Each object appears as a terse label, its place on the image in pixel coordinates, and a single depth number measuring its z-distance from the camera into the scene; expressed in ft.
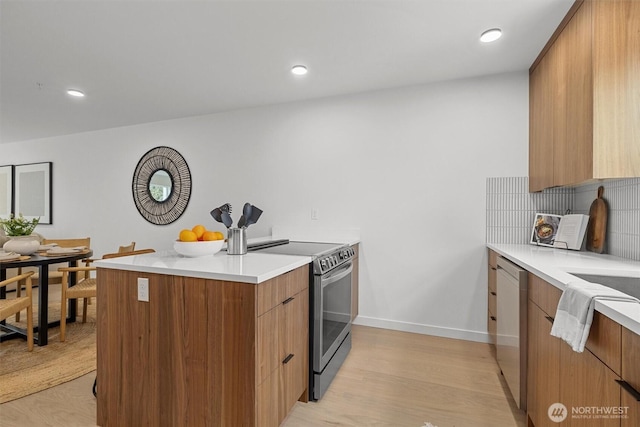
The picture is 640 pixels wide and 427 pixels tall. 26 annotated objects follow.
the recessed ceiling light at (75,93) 9.91
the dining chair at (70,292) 8.32
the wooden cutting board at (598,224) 6.49
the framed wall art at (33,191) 15.89
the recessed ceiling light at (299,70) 8.19
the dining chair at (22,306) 6.88
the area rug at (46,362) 6.30
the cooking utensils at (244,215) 6.02
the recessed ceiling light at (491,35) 6.50
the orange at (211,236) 5.59
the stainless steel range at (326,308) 5.86
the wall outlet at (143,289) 4.64
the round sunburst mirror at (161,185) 12.71
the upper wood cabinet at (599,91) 4.92
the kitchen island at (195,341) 4.18
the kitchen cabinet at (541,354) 4.09
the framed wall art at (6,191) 16.83
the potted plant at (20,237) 8.63
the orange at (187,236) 5.33
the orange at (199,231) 5.61
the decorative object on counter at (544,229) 7.77
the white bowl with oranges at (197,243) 5.32
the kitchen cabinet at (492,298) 7.63
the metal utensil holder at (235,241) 5.83
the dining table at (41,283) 7.82
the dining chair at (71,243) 11.67
